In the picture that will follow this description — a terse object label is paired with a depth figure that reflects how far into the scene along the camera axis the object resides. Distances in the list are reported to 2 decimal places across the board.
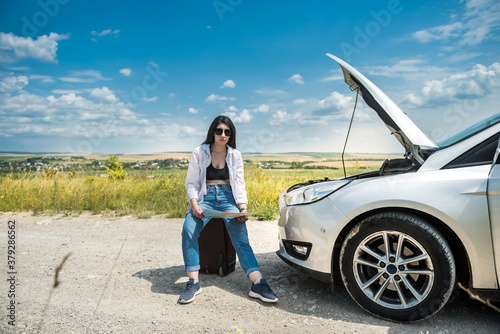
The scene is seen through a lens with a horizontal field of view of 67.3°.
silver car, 2.82
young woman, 3.94
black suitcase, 4.29
